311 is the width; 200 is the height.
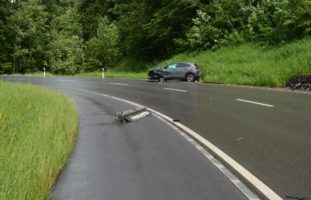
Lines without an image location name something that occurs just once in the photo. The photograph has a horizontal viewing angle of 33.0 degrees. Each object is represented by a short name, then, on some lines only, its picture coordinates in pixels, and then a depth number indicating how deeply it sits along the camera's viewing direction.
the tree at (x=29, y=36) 76.62
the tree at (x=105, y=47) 68.19
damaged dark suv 36.31
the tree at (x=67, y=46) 77.81
